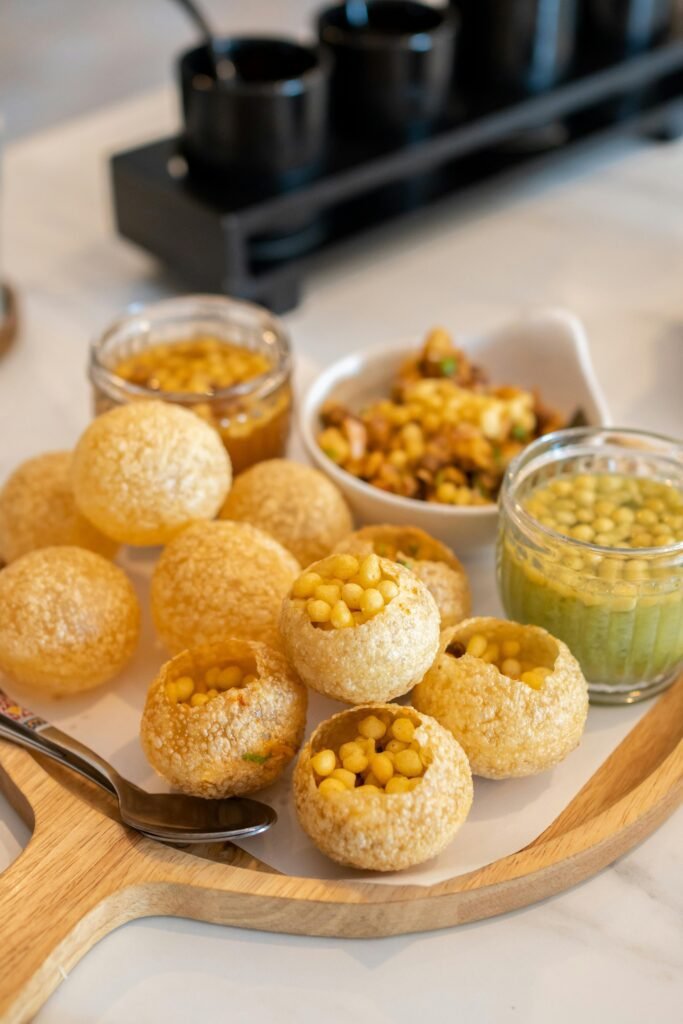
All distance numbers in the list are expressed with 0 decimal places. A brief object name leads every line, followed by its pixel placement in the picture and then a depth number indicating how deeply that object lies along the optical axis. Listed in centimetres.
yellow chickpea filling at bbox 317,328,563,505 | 110
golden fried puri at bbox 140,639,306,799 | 80
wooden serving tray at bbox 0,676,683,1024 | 75
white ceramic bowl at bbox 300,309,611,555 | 118
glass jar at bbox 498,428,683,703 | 89
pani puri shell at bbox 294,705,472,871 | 75
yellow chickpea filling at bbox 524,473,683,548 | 94
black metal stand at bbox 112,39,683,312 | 145
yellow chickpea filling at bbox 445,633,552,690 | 85
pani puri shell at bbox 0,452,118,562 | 103
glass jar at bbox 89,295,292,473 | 110
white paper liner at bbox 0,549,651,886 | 82
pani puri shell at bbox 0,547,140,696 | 90
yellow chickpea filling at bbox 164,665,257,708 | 83
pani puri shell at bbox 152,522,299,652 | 90
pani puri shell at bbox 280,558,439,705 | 79
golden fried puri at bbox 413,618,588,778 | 82
